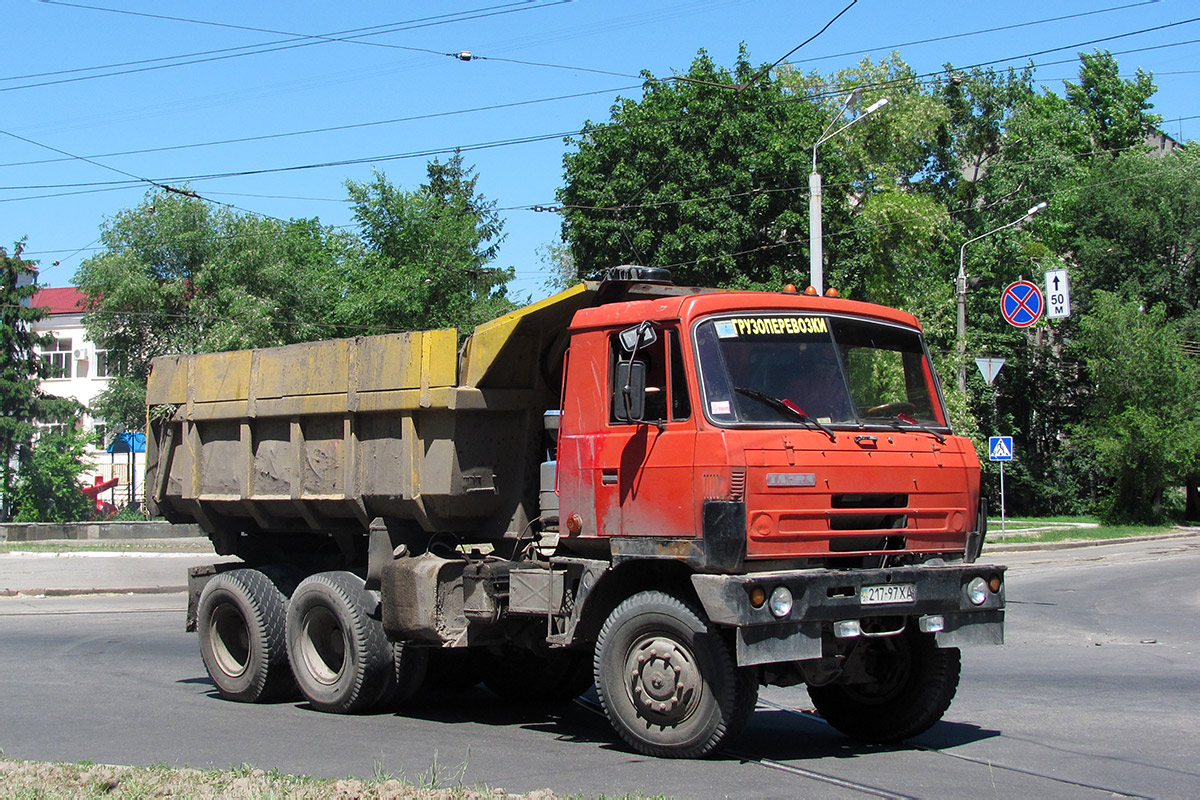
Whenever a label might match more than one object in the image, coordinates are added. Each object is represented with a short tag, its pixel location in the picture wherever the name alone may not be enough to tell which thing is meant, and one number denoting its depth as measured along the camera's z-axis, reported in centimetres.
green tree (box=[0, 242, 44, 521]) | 4494
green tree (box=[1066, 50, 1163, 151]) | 5931
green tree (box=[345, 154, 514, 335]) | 3884
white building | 5903
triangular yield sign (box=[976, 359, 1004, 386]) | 2512
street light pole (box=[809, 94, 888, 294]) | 2022
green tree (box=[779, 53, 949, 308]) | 3638
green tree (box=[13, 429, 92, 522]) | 4156
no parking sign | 2264
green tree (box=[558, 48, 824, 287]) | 3431
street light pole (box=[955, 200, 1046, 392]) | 3272
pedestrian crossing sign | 2745
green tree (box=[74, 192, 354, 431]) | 4184
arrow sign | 2856
